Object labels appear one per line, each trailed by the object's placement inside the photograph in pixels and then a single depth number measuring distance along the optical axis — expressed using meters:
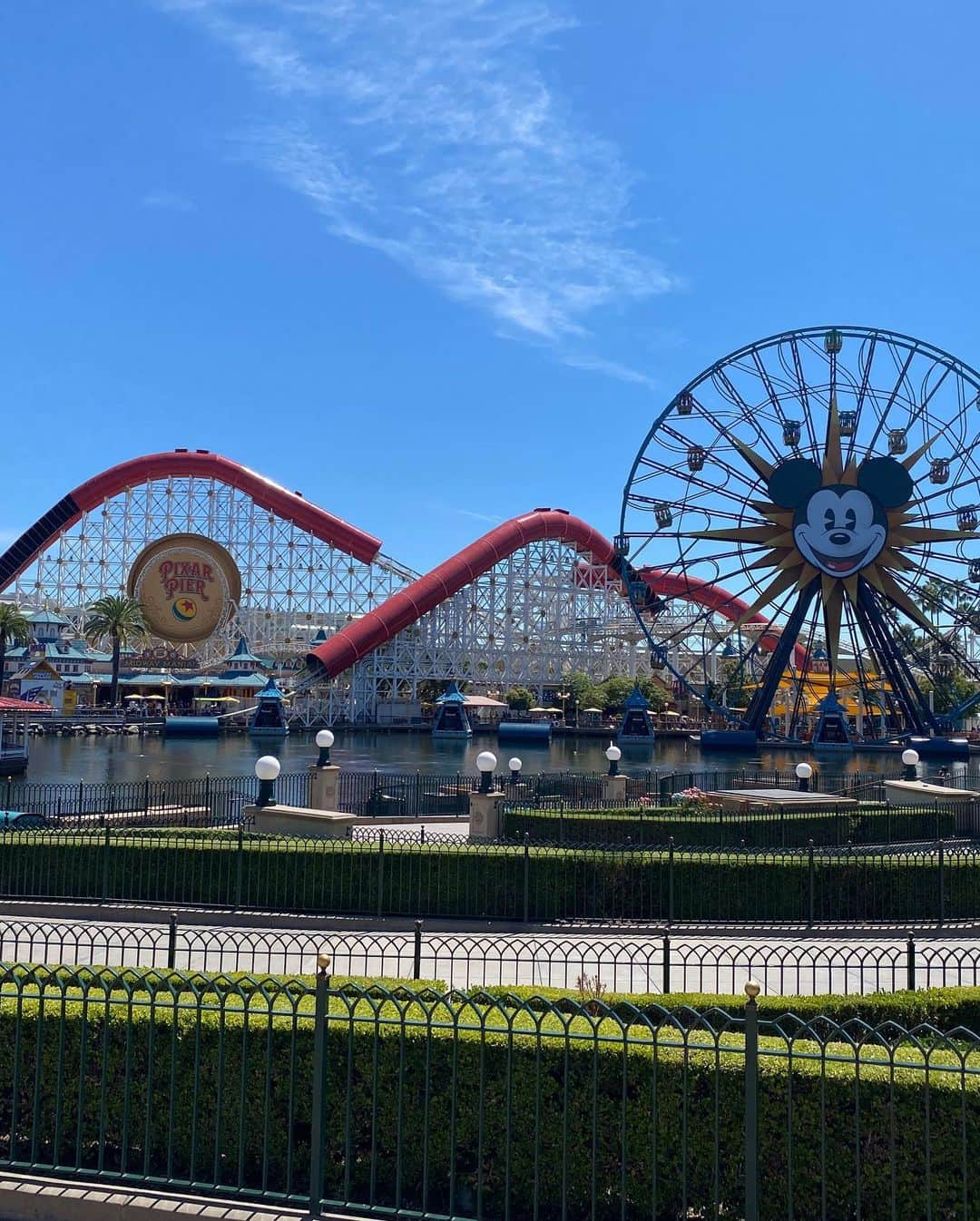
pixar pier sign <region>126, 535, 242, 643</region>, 78.69
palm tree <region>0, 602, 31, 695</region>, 67.94
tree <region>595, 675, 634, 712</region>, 83.19
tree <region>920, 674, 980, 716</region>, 74.94
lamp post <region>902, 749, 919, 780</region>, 24.44
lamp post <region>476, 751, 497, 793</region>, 18.42
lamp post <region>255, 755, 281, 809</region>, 16.69
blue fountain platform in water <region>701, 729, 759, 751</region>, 59.72
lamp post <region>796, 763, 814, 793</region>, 23.23
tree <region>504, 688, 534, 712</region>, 85.31
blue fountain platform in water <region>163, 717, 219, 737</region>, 64.50
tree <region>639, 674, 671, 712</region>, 83.94
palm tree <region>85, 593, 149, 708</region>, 73.94
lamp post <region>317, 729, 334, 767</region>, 21.12
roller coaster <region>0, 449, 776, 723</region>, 76.06
